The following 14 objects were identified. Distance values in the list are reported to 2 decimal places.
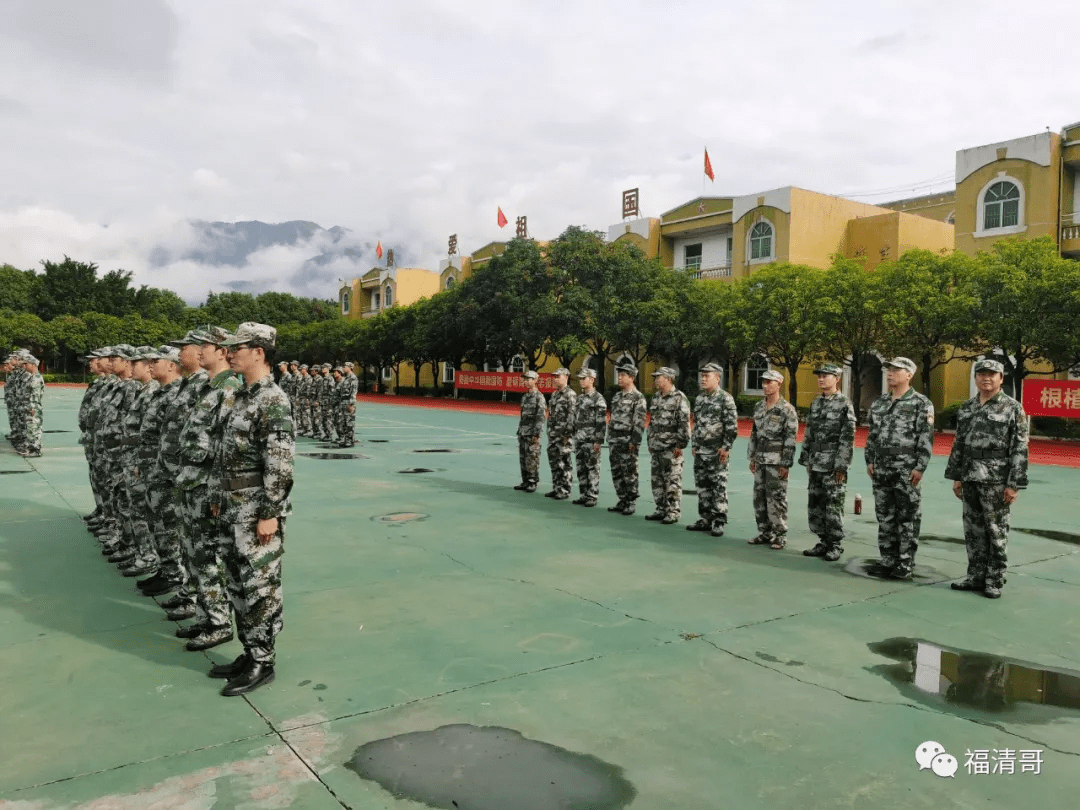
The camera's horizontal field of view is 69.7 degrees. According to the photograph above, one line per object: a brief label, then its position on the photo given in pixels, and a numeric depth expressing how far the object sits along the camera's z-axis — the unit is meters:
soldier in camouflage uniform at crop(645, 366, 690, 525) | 8.52
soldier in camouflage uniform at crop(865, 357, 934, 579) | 6.30
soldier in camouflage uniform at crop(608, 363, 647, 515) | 9.12
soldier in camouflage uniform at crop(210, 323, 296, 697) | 4.04
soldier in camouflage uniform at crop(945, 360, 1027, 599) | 5.86
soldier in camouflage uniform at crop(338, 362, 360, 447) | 16.62
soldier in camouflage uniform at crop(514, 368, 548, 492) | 10.83
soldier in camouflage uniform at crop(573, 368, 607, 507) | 9.75
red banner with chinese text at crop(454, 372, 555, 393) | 38.25
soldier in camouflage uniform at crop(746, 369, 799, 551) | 7.44
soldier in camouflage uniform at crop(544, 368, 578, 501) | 10.23
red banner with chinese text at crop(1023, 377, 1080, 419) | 19.56
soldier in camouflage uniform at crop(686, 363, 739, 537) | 8.05
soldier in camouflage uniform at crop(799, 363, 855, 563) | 6.96
